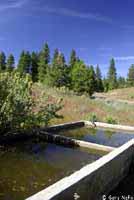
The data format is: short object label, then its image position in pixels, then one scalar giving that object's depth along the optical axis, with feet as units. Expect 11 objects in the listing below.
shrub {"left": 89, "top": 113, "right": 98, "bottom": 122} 25.58
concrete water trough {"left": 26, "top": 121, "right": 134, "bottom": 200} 7.39
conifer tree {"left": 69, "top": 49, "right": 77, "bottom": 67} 93.90
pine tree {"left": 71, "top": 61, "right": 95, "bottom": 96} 66.05
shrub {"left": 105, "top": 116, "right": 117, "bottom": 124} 26.05
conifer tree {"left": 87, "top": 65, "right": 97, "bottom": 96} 66.17
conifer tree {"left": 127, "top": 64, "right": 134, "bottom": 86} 127.45
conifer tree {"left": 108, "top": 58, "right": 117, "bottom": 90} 128.53
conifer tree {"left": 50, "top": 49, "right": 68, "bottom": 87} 68.69
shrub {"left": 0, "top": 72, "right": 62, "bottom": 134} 14.72
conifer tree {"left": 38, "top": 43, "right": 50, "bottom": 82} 86.66
